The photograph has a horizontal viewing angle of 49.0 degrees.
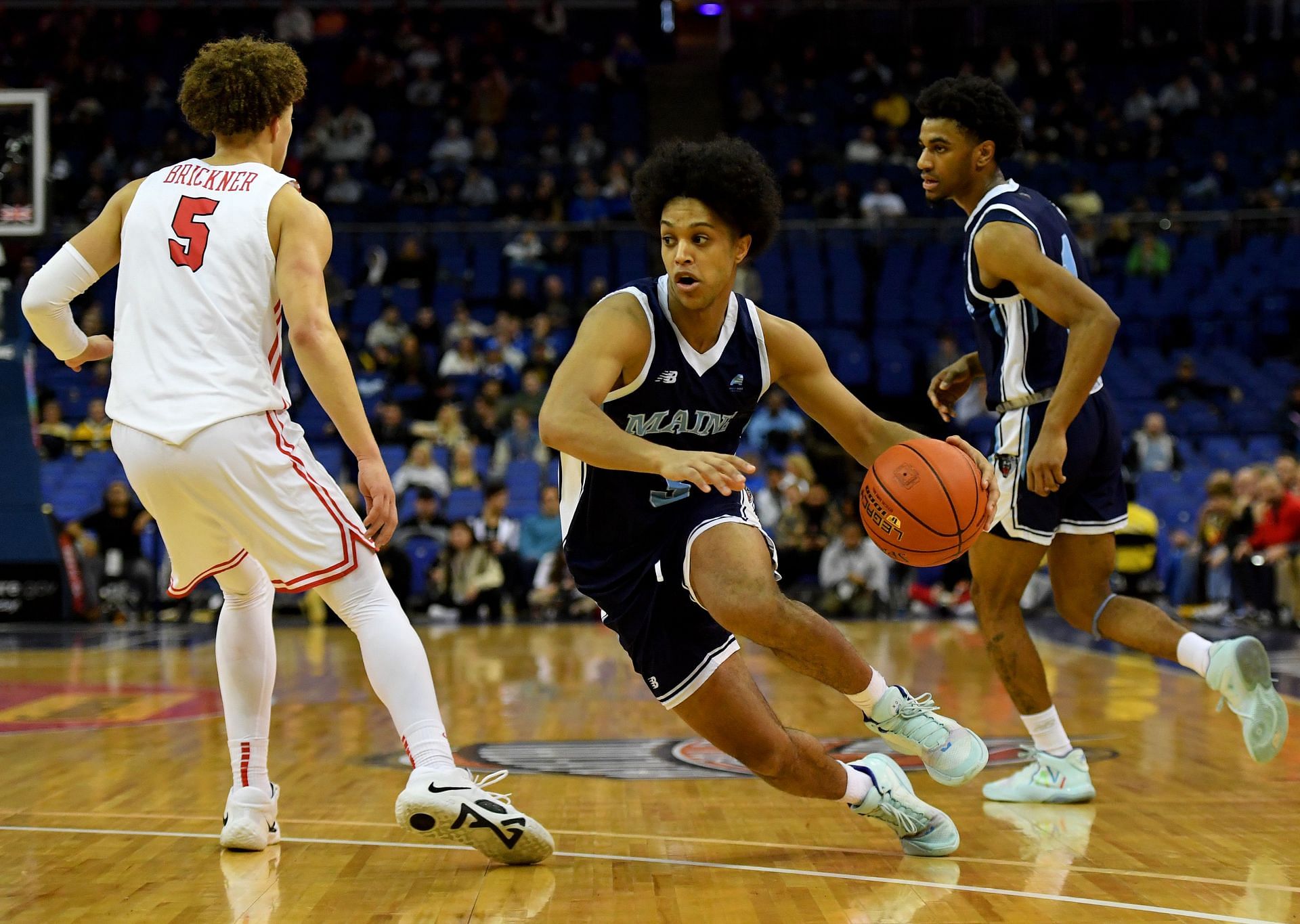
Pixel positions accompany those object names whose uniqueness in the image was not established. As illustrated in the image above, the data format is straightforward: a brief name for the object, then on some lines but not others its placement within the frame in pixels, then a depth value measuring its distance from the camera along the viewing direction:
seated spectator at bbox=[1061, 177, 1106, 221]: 16.38
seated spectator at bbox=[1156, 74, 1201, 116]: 19.25
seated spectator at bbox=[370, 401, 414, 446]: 13.59
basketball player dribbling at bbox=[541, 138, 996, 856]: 3.45
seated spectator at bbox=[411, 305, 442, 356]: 15.11
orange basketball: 3.58
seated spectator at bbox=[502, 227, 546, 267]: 15.98
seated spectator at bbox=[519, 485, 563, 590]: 12.37
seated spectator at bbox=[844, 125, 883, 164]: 18.11
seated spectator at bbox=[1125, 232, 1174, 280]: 15.71
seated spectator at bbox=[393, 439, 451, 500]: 12.80
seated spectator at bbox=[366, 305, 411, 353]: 14.83
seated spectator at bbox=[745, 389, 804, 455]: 13.62
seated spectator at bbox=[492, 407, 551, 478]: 13.34
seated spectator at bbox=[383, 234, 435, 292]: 15.84
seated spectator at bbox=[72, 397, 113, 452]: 13.45
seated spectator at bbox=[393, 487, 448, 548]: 12.28
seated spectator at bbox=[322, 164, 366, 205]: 17.14
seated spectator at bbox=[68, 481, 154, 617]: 11.97
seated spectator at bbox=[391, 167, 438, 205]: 17.17
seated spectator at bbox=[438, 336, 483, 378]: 14.49
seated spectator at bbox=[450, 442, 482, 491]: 13.12
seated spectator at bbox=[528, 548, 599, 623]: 12.22
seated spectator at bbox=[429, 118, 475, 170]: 17.98
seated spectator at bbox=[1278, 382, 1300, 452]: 13.50
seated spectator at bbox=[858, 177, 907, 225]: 16.64
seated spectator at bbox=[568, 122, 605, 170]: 17.70
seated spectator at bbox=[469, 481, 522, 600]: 12.14
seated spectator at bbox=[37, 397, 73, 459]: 13.47
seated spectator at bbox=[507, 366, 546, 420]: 13.74
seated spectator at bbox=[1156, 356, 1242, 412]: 14.34
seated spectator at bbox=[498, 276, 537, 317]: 15.34
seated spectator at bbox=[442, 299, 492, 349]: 14.73
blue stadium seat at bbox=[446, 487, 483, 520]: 12.74
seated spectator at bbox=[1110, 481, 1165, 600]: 11.53
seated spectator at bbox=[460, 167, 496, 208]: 17.25
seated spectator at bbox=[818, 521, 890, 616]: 12.12
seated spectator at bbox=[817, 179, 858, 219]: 16.45
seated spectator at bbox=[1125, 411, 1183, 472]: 13.09
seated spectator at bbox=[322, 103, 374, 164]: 18.14
